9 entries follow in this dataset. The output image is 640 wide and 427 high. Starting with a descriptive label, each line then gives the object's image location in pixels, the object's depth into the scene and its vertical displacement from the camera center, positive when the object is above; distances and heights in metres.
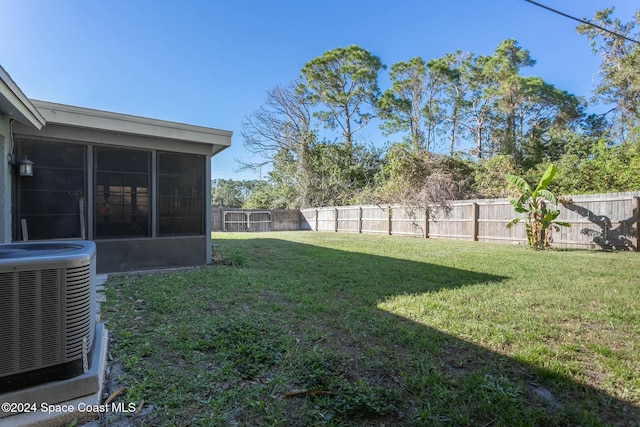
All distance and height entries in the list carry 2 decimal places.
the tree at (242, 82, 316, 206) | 25.12 +6.60
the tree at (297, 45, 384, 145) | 24.14 +9.40
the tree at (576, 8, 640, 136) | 14.96 +6.96
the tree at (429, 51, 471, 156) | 23.00 +9.03
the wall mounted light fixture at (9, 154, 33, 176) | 4.65 +0.66
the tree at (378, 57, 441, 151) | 23.80 +8.19
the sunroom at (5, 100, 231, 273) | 4.92 +0.45
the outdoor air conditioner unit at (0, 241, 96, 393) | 1.58 -0.53
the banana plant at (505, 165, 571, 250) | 9.07 +0.03
